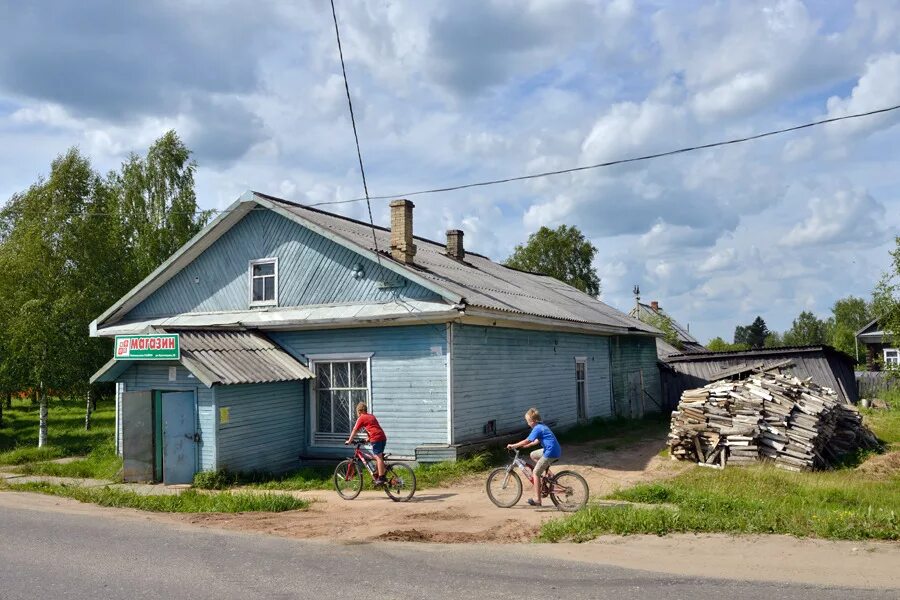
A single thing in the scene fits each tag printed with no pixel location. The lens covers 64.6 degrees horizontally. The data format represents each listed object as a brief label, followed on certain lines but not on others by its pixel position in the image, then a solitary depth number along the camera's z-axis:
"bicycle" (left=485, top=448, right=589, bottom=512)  10.62
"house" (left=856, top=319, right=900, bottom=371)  46.34
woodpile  14.30
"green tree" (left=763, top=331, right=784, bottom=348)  108.16
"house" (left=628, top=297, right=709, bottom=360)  45.16
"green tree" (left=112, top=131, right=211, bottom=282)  34.16
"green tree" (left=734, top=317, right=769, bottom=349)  88.75
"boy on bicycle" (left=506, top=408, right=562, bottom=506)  10.55
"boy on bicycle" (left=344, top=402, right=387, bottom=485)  12.07
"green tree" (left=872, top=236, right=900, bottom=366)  20.31
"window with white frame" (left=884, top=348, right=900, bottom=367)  46.94
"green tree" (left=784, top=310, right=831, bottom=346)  124.69
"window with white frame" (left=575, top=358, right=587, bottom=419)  21.36
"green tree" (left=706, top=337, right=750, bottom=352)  60.73
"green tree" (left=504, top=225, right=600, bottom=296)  52.78
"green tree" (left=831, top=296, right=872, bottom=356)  109.62
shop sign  14.07
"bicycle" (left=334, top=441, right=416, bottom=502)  12.07
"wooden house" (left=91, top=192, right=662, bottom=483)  14.34
